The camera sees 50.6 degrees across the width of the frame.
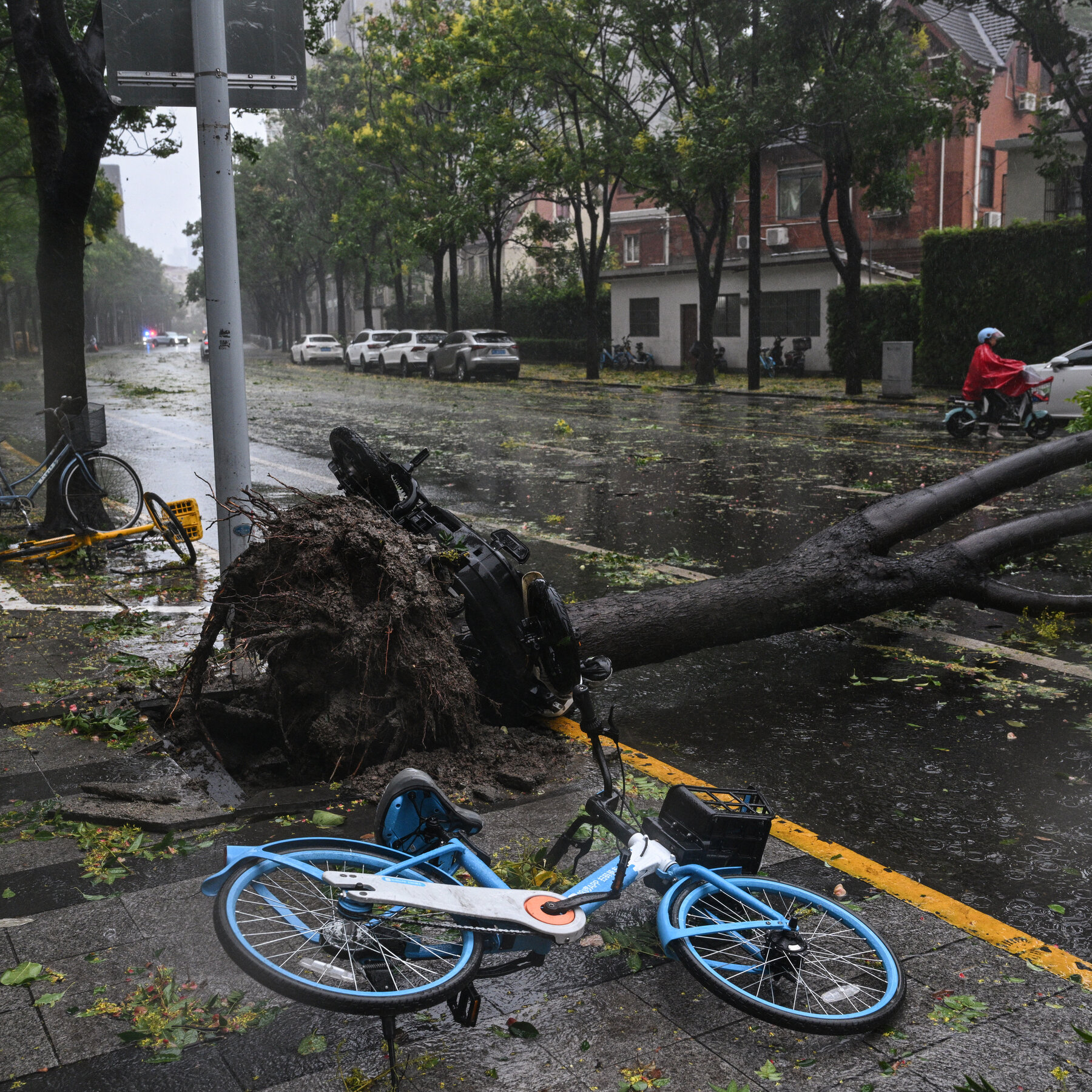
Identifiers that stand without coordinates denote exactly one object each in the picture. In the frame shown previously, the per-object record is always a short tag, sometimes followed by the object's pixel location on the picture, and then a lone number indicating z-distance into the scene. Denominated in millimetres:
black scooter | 4402
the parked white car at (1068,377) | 18609
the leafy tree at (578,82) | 30359
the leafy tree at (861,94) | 23828
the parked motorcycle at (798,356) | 34750
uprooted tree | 4441
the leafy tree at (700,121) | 26016
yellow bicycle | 9039
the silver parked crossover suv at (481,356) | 35969
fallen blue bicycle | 2797
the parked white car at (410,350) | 41156
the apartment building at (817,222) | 36031
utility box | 25203
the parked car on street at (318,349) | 53000
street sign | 6117
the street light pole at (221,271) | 6129
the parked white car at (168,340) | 112262
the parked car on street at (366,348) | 44625
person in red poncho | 17688
